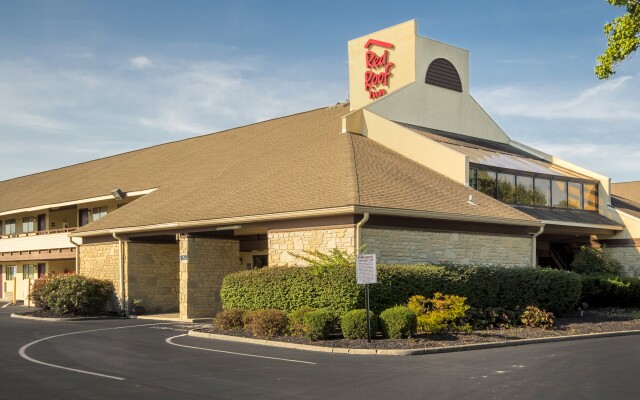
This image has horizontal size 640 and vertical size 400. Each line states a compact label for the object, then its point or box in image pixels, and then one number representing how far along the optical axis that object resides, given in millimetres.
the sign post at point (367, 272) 18156
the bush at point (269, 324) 20172
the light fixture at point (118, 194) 35281
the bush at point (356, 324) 18625
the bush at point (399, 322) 18391
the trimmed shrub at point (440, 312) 19188
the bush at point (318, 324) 18625
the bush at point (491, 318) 21203
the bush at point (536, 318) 21719
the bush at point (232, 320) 21984
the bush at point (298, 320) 19750
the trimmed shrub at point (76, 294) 30000
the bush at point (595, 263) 31422
